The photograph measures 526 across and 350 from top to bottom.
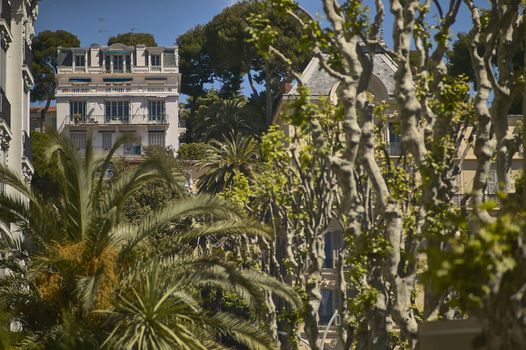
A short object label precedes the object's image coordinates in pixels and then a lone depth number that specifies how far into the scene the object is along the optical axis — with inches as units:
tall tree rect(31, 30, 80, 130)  4621.1
